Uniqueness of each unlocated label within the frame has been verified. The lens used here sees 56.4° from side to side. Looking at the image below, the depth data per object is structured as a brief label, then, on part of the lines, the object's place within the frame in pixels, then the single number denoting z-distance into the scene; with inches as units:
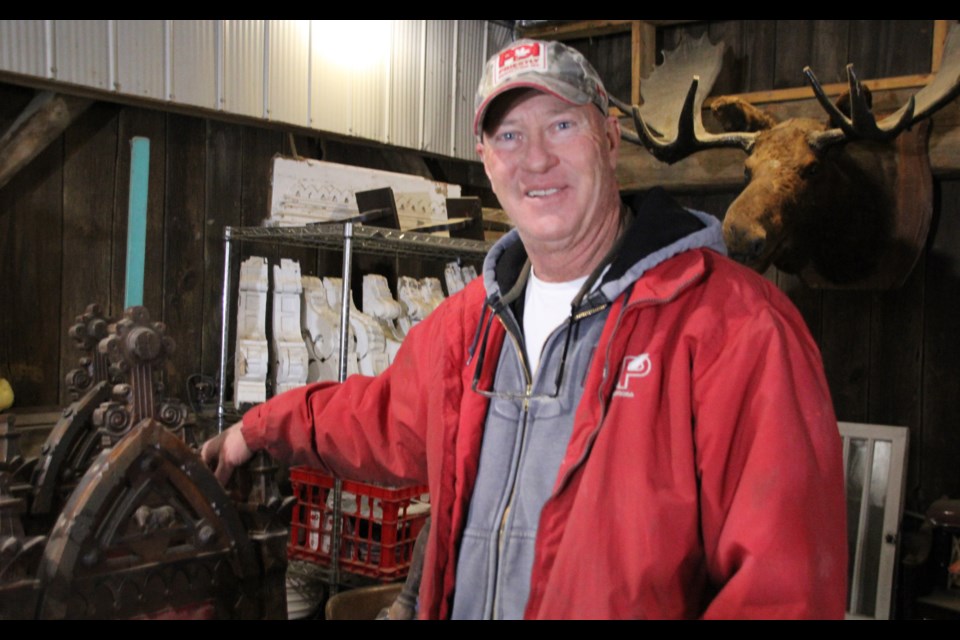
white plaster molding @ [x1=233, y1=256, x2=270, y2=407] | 133.6
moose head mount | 118.4
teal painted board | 127.4
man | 51.6
